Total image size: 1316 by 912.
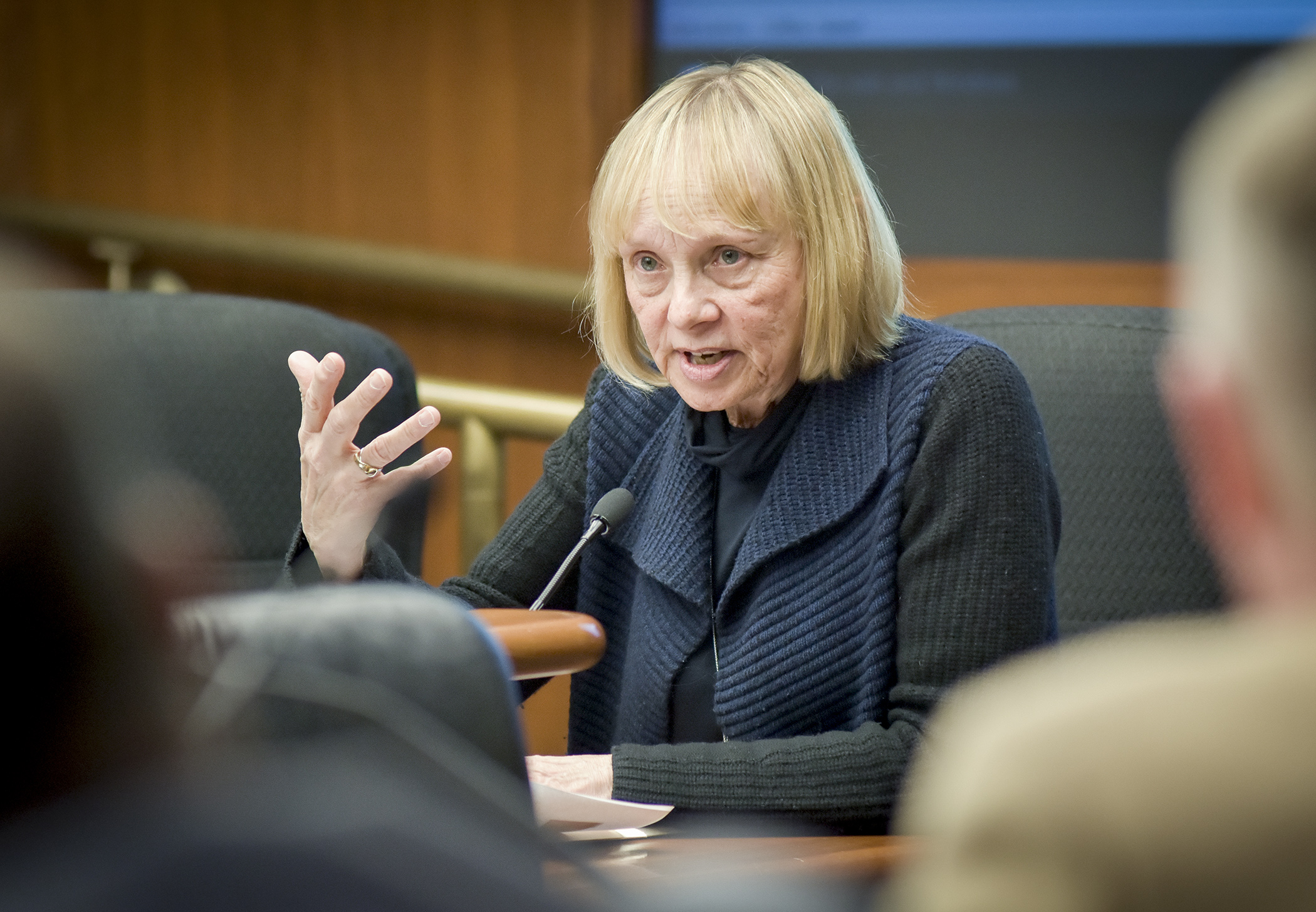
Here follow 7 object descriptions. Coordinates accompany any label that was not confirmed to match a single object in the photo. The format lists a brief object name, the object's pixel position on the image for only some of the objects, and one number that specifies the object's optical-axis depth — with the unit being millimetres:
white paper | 3840
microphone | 4140
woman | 4022
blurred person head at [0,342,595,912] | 1827
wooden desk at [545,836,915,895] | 3768
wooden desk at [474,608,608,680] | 3877
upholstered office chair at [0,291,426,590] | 4312
